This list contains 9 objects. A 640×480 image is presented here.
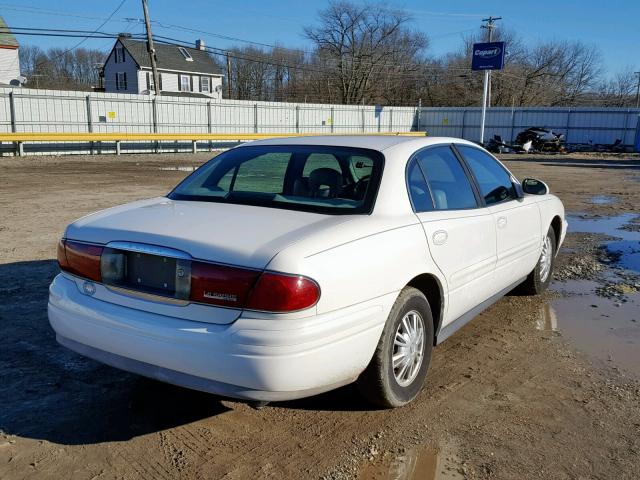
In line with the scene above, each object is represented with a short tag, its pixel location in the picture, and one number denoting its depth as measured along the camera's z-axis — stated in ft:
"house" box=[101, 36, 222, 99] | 179.11
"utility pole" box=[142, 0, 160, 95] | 111.86
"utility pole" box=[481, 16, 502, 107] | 163.12
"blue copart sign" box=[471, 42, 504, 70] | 127.13
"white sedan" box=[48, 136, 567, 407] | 8.95
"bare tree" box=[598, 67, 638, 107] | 243.97
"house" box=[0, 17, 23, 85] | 144.46
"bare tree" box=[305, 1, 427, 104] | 217.15
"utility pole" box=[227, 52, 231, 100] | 183.52
